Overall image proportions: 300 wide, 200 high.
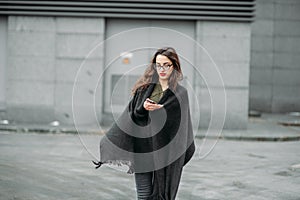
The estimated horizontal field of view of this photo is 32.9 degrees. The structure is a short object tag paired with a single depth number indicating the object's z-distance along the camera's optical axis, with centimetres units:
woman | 438
